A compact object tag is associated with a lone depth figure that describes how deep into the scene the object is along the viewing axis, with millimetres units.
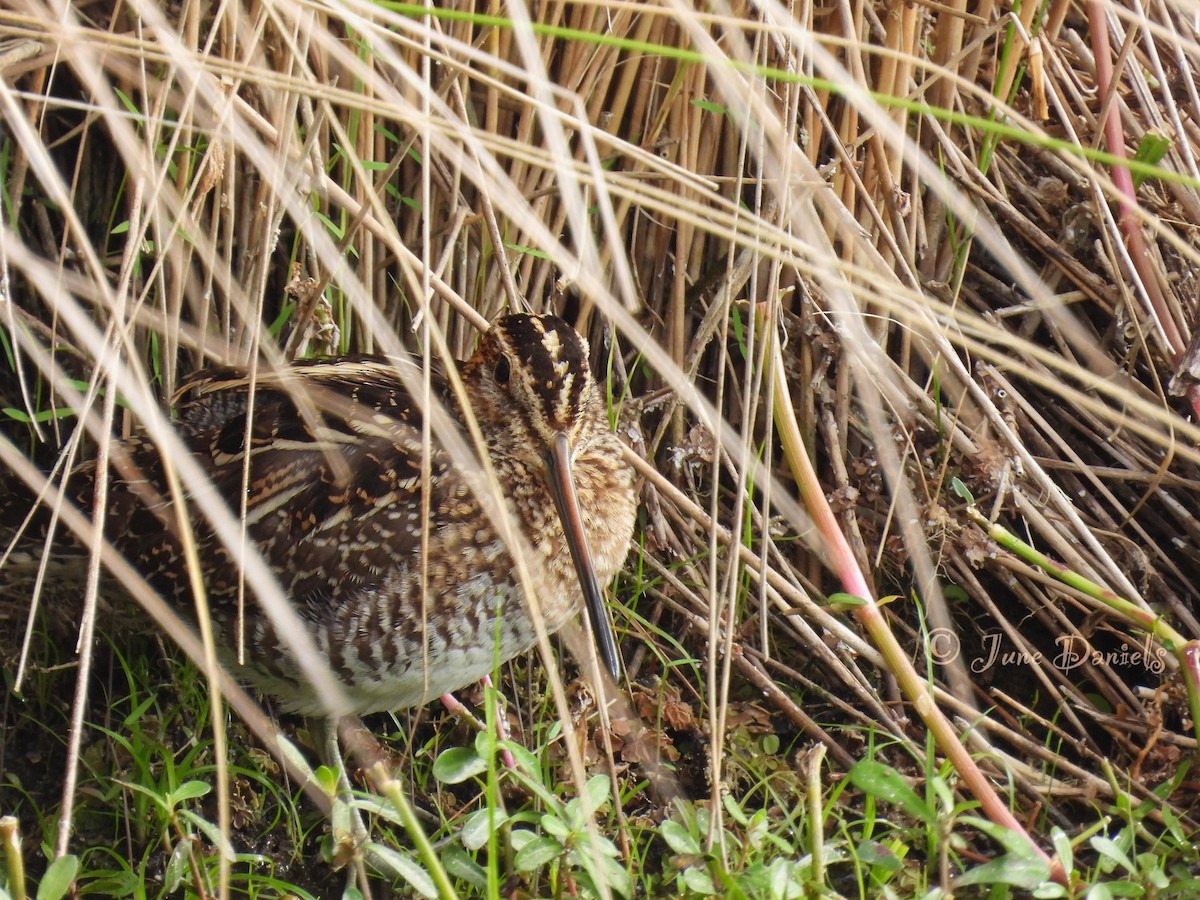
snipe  4887
